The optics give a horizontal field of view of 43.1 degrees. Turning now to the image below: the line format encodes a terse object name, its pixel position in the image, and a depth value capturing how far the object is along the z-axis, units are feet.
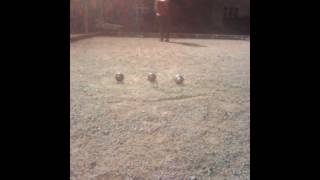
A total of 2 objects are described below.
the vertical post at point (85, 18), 55.88
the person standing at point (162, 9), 46.21
